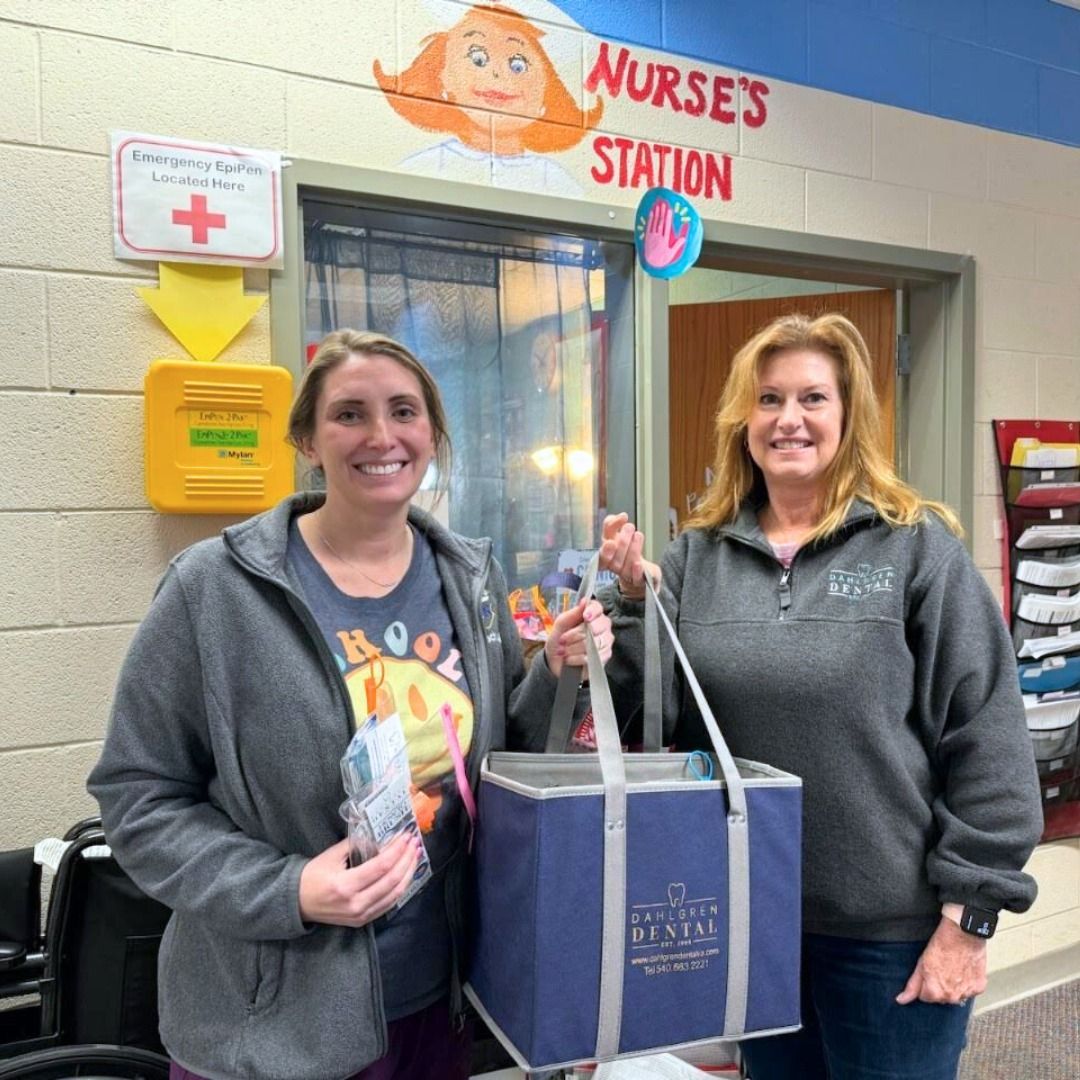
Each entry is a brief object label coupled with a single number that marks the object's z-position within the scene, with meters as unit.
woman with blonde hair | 1.22
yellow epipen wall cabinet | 1.65
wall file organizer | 2.65
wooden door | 2.86
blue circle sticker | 1.90
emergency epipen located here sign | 1.64
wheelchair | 1.37
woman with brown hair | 1.03
